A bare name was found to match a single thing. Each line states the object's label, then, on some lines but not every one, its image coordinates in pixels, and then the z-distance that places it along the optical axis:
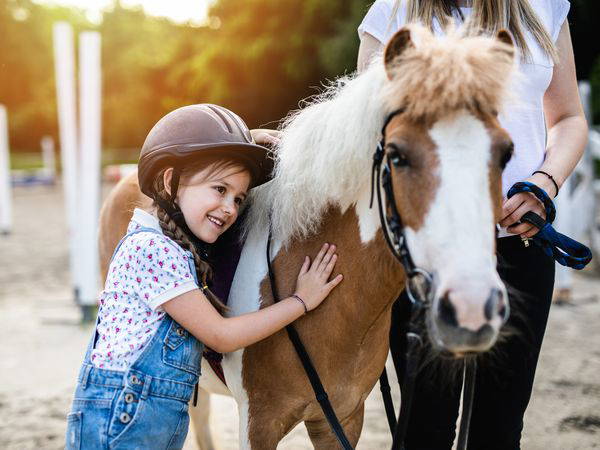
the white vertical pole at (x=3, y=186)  10.87
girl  1.74
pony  1.31
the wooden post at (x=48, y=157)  22.75
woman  1.75
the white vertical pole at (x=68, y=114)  5.31
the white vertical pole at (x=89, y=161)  5.20
